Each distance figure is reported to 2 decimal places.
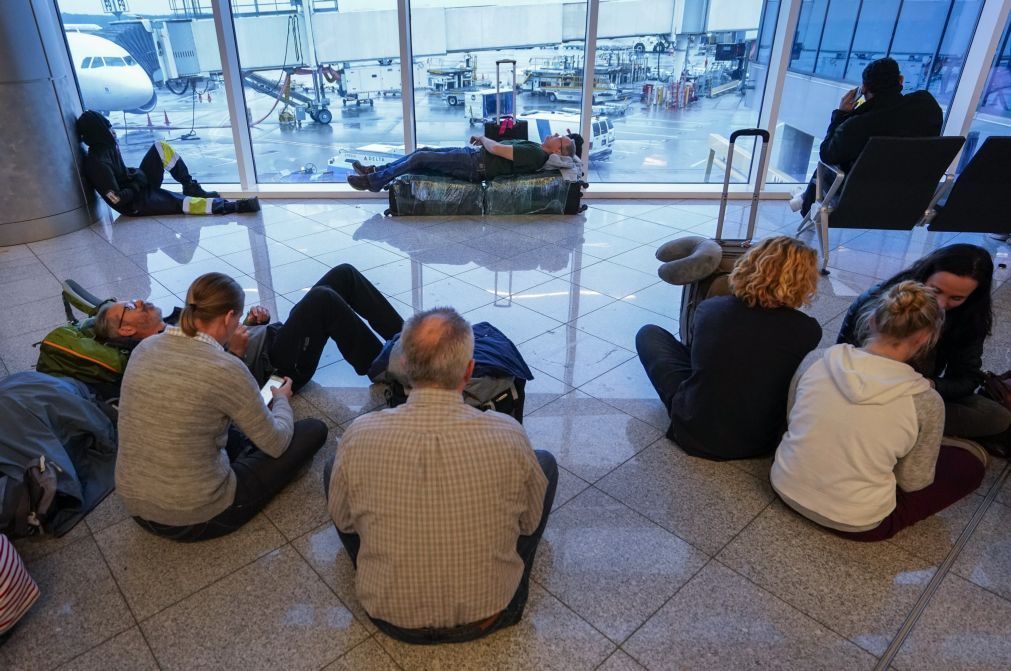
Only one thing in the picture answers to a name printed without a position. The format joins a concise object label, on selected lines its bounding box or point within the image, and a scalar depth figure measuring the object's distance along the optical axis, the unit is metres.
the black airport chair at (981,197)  3.85
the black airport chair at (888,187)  3.72
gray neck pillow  2.68
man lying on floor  2.42
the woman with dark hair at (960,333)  2.21
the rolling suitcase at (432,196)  5.36
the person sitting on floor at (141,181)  5.14
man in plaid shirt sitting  1.32
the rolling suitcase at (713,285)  2.75
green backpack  2.40
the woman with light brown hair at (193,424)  1.70
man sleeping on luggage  5.40
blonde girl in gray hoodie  1.78
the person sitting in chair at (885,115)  4.05
